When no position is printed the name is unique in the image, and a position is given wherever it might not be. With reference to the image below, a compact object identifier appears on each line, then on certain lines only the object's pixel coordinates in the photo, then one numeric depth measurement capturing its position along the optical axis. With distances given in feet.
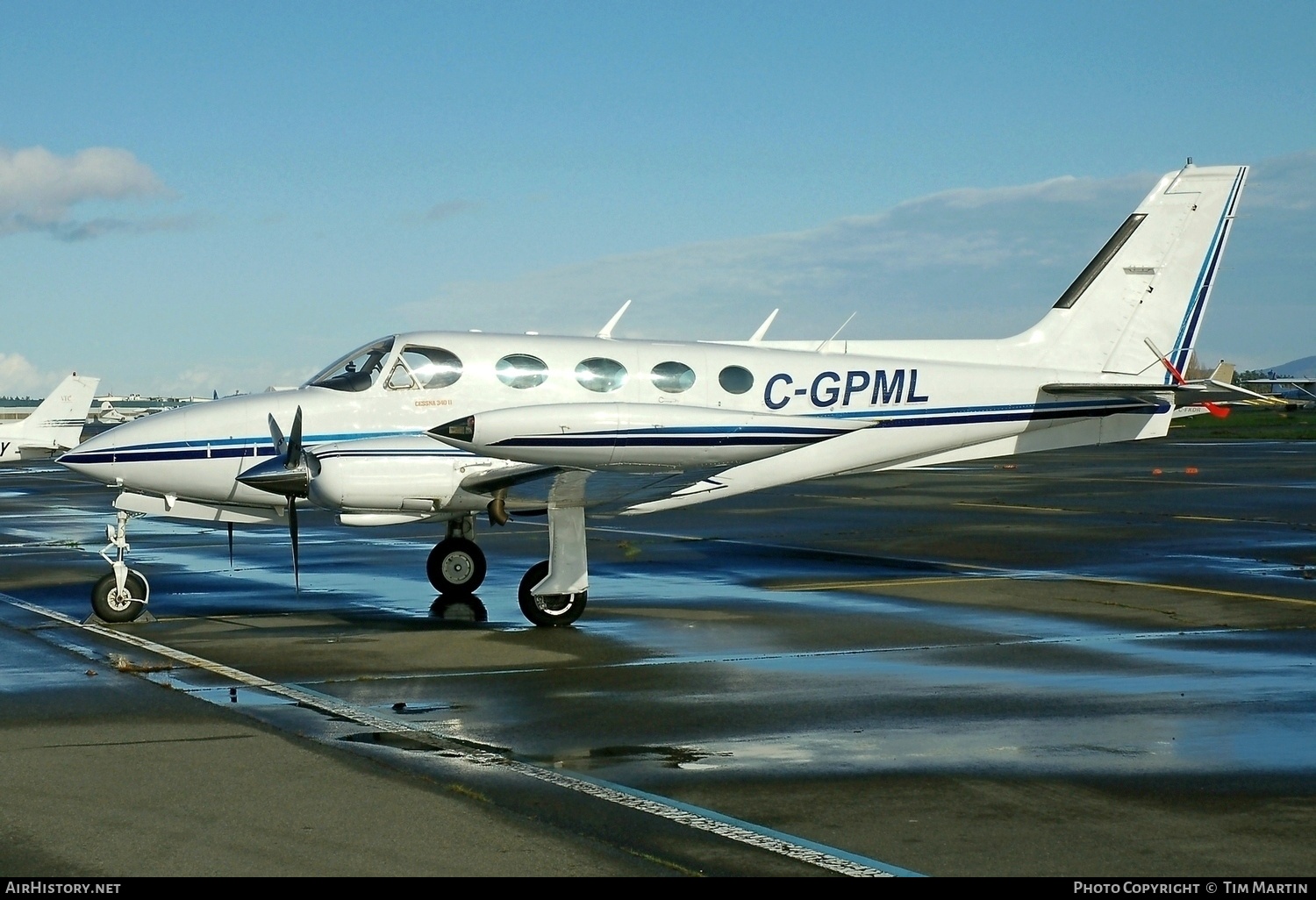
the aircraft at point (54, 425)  156.56
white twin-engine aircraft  41.09
